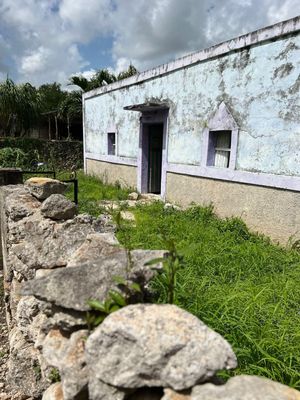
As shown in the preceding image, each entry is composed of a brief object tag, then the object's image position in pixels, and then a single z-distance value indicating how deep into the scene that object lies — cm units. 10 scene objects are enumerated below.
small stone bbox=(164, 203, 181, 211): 673
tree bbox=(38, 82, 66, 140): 1855
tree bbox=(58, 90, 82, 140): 1694
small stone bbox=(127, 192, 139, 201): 812
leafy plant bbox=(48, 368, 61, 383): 154
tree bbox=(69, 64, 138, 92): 1553
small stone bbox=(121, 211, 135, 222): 585
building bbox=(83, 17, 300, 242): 468
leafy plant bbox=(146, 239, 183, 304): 129
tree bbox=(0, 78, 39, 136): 1588
